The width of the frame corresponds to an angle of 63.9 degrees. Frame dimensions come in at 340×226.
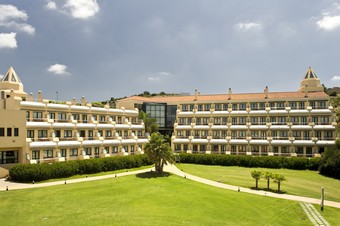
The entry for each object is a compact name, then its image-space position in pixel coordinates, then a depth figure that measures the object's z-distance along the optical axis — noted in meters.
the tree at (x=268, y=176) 43.77
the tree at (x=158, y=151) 52.84
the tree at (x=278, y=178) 42.83
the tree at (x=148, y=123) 77.29
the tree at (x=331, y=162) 53.55
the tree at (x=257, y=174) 44.47
